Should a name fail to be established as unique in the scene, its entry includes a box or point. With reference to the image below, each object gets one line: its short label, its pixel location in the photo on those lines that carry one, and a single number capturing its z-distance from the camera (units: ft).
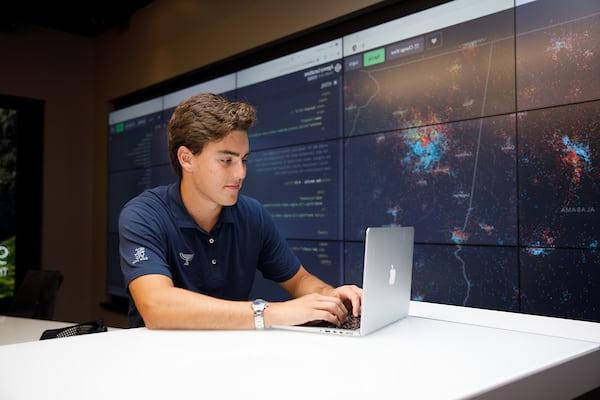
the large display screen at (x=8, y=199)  14.93
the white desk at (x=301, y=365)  2.67
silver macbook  3.88
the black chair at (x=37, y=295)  8.72
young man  4.98
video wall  6.42
